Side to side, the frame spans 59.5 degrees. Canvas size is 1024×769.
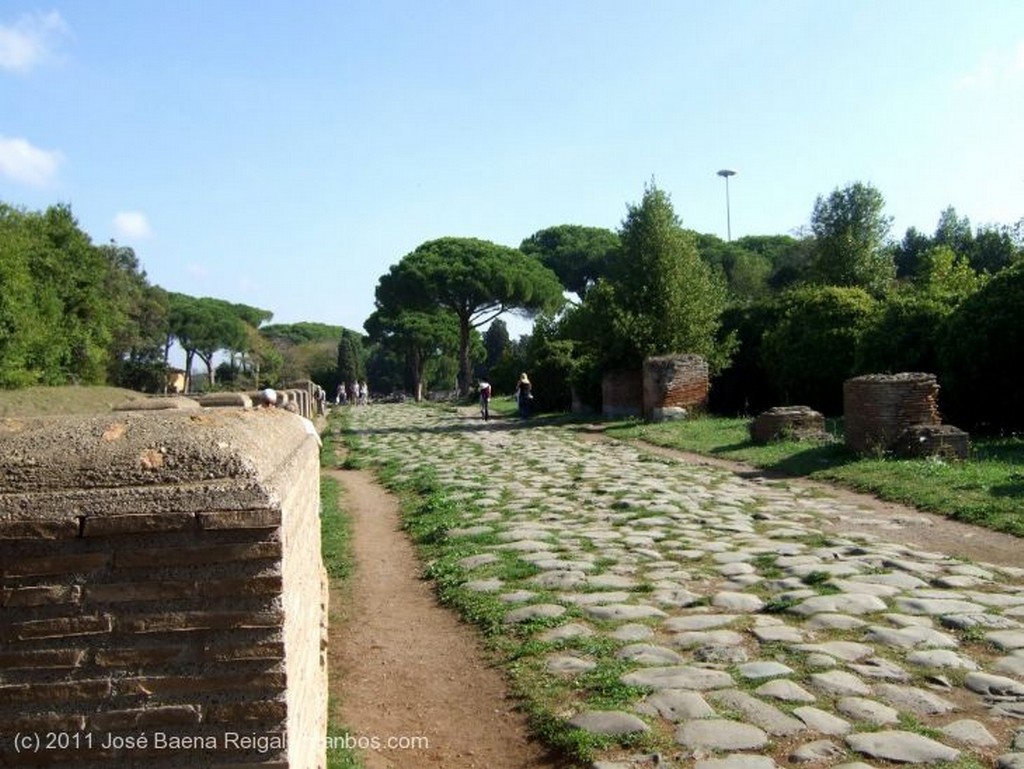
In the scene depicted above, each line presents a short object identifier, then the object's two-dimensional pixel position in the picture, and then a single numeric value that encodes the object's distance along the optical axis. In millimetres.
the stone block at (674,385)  19156
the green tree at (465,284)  40312
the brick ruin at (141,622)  2129
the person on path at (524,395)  24250
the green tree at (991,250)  37531
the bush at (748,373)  21703
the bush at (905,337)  14906
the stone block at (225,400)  4481
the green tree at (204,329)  59500
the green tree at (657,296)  20906
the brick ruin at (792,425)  13492
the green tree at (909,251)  45656
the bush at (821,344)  18469
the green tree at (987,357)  12906
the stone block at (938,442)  10492
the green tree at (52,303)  20453
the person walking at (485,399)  24750
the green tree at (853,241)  34188
